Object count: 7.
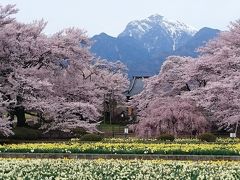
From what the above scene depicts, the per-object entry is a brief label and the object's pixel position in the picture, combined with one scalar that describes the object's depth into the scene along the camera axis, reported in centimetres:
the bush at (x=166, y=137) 2927
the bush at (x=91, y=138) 2872
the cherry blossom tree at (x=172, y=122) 3484
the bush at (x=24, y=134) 3303
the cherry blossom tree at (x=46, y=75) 3619
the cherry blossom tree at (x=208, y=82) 3769
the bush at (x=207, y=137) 2869
